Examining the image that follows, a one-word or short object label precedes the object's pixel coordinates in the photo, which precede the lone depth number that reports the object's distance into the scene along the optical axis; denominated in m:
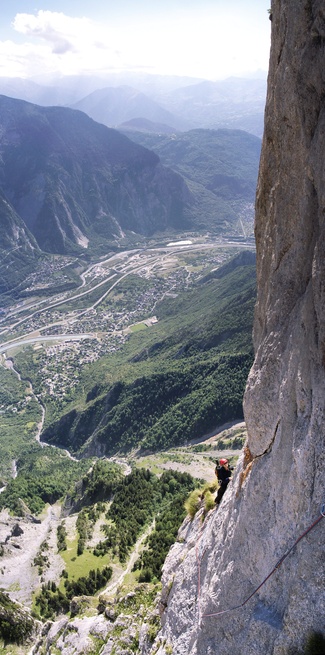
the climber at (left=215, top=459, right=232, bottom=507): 21.23
